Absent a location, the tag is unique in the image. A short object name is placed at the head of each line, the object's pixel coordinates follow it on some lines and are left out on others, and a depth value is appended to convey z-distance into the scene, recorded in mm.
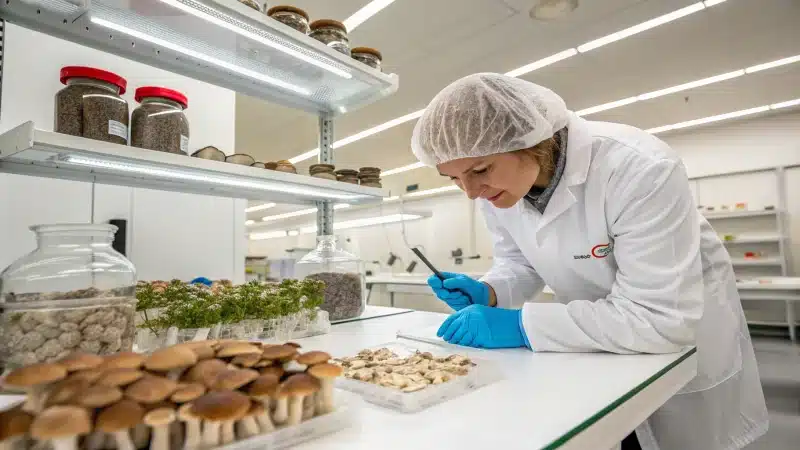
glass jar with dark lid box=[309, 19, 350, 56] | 1495
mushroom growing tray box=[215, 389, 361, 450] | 516
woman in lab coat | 1066
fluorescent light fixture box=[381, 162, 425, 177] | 9390
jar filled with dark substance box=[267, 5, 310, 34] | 1376
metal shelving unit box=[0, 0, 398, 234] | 1114
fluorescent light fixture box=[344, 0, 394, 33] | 3531
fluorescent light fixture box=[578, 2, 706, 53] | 3568
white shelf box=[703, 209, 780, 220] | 6242
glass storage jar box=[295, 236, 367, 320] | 1604
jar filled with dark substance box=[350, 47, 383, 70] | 1646
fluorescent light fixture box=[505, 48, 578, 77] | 4383
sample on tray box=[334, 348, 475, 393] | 735
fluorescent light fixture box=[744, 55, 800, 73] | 4484
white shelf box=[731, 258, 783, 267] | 6199
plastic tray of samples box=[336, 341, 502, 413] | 686
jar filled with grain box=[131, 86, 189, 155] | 1177
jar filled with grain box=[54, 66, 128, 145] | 1040
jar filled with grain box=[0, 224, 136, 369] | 754
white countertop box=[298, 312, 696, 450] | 579
